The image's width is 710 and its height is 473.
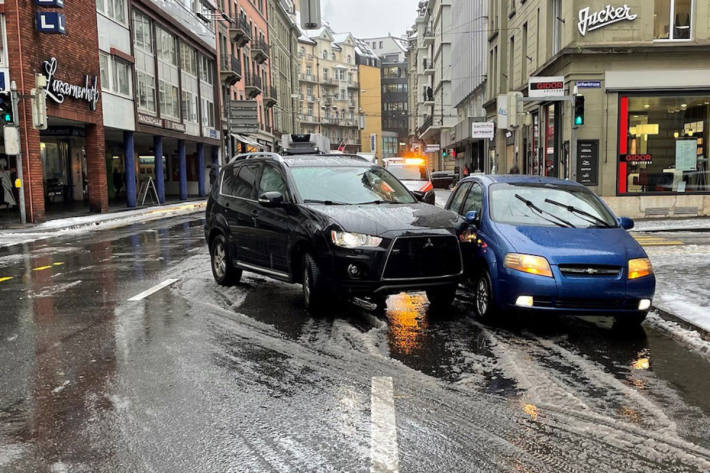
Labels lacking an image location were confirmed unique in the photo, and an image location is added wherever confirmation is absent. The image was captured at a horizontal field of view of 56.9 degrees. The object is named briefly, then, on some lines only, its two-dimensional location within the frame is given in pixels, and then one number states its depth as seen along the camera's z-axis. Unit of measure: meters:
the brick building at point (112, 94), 22.02
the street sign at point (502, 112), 18.11
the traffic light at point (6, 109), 19.36
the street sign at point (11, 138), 20.38
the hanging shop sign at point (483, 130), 24.39
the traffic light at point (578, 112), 15.99
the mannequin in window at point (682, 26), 19.89
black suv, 6.80
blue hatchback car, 6.38
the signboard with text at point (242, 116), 41.53
